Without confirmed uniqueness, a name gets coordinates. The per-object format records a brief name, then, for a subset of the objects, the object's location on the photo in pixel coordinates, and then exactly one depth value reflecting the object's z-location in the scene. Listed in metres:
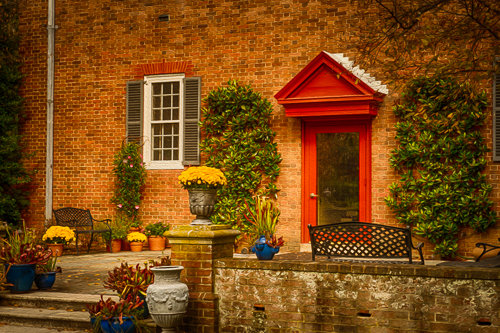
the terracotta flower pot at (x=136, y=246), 11.79
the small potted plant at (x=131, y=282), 6.17
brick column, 6.03
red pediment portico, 10.25
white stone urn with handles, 5.65
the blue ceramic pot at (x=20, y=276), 7.43
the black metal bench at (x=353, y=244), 5.72
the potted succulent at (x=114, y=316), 5.95
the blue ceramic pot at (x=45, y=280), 7.65
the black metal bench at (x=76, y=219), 12.05
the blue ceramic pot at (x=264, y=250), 7.90
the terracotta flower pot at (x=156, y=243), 11.88
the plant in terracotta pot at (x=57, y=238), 11.17
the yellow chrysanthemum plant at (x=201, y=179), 6.31
